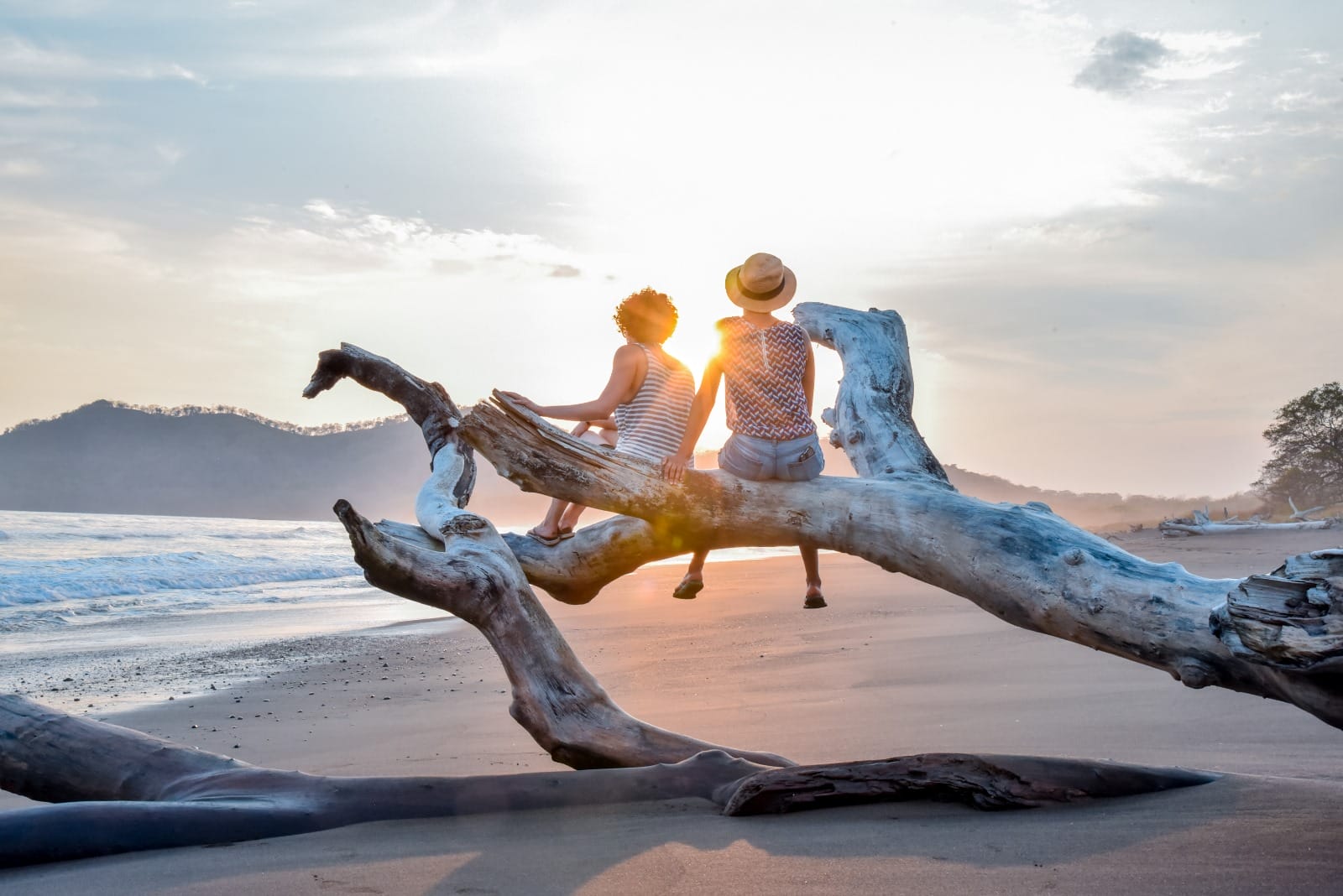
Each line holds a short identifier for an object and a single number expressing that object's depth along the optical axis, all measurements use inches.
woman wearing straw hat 200.4
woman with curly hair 236.2
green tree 1294.3
